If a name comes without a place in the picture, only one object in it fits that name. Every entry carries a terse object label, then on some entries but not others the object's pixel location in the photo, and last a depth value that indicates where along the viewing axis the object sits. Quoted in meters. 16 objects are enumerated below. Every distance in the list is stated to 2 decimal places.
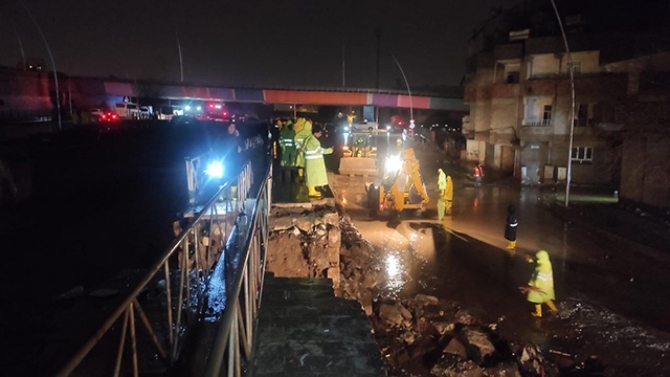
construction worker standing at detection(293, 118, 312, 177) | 11.51
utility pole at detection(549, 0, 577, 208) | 19.47
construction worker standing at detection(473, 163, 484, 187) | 25.66
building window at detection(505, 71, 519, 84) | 32.63
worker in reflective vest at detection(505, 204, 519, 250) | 13.87
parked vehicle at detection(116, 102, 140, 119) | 47.75
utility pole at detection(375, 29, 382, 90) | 59.20
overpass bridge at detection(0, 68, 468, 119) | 46.03
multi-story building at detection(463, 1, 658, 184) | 26.64
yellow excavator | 17.25
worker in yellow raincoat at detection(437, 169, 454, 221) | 17.33
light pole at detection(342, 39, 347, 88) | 54.36
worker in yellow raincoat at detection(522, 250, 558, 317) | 9.46
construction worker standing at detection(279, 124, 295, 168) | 15.59
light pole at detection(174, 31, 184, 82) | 52.38
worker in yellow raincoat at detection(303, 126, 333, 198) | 11.42
